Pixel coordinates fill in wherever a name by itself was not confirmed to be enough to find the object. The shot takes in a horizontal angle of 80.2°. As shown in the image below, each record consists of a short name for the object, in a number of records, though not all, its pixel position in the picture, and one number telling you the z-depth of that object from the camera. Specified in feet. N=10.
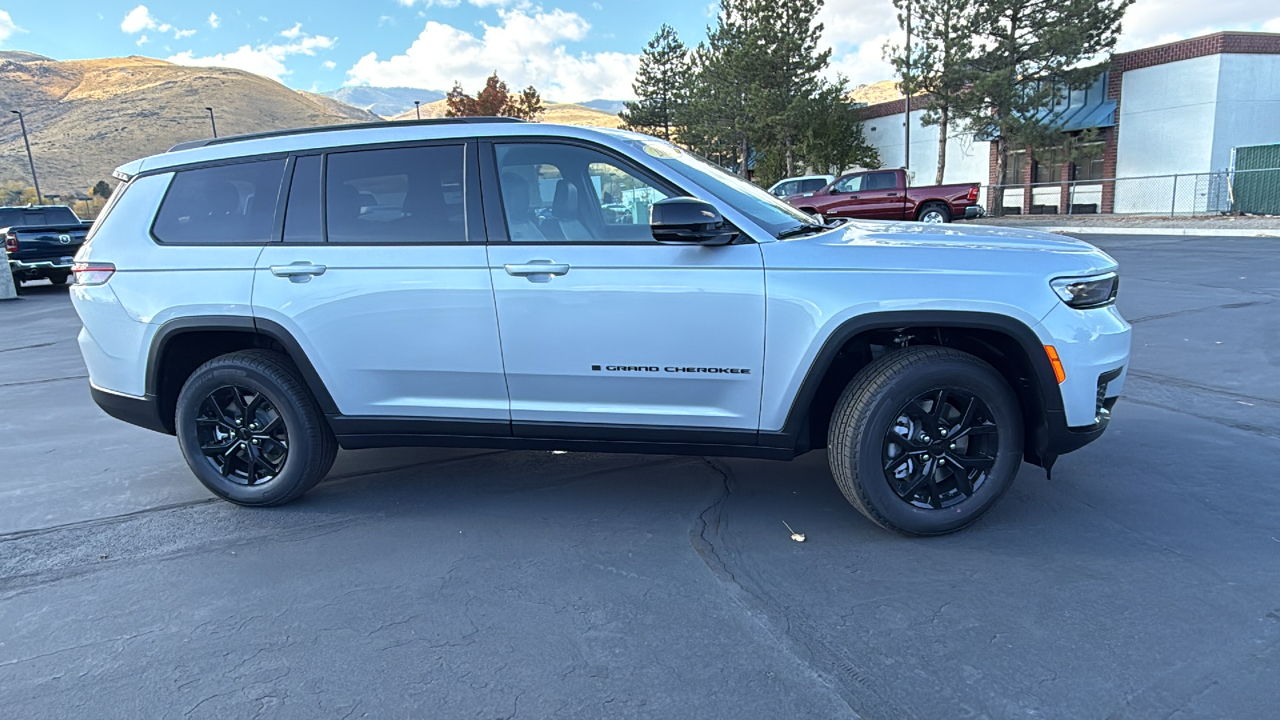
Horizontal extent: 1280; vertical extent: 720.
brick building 78.54
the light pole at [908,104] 95.61
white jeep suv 10.57
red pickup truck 70.59
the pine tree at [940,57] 90.58
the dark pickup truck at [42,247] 49.80
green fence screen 73.20
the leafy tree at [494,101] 174.19
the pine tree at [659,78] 164.66
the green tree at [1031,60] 83.82
